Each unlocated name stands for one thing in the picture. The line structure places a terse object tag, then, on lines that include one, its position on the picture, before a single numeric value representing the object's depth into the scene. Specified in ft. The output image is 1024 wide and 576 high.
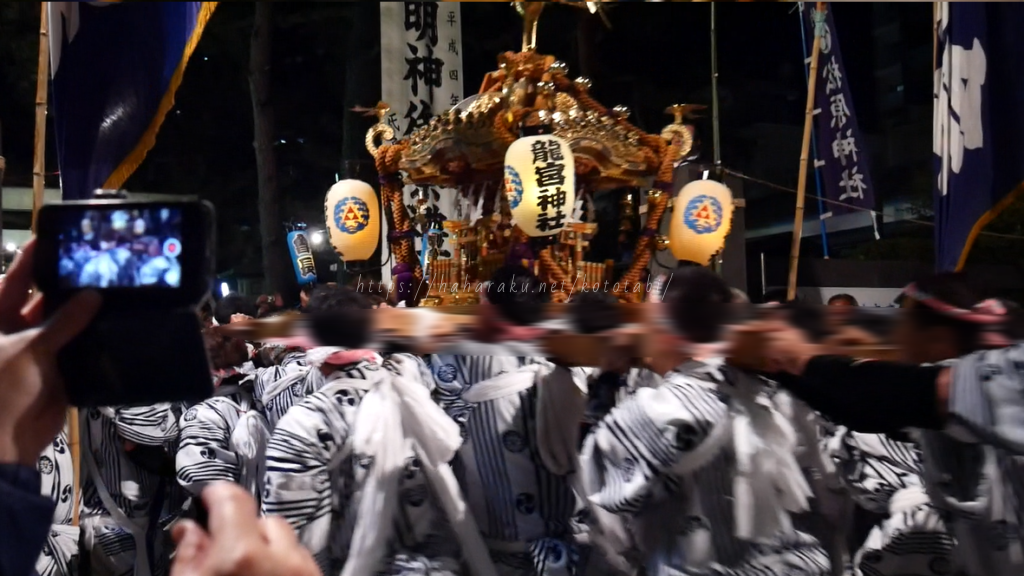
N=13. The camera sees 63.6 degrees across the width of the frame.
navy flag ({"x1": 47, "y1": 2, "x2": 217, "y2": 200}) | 5.69
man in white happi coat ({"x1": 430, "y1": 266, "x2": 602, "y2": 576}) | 7.47
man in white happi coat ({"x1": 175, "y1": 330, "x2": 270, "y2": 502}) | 8.85
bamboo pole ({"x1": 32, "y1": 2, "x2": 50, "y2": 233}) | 6.95
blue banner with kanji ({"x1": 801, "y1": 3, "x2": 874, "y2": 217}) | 19.56
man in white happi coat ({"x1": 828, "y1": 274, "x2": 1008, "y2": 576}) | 7.78
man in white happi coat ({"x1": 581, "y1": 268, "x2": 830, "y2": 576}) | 5.97
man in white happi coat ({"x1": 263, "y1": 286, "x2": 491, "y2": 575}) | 6.67
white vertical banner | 22.80
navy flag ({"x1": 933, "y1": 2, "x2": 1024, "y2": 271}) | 10.50
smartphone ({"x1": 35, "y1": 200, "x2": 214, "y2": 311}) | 2.37
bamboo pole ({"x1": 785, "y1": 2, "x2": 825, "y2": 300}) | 12.17
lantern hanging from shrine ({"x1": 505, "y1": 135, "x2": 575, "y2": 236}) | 17.60
